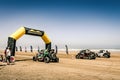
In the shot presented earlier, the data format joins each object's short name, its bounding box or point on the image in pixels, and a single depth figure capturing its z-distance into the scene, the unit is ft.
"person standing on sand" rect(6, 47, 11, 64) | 30.22
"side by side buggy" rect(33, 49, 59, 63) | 32.85
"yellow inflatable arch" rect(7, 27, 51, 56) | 35.36
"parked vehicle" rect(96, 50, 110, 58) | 51.01
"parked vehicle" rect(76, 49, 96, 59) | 43.86
